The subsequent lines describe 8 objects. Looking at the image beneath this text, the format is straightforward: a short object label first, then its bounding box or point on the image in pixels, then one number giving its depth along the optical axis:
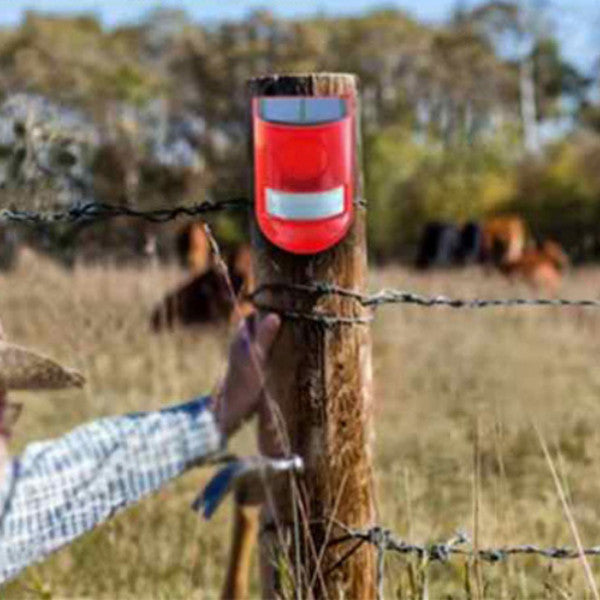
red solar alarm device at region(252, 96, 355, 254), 4.17
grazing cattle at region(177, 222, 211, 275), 29.45
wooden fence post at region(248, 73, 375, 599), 4.27
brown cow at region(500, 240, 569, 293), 27.12
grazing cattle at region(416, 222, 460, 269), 34.75
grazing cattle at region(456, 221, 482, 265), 33.01
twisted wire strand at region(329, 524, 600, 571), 4.15
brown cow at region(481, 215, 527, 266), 33.28
